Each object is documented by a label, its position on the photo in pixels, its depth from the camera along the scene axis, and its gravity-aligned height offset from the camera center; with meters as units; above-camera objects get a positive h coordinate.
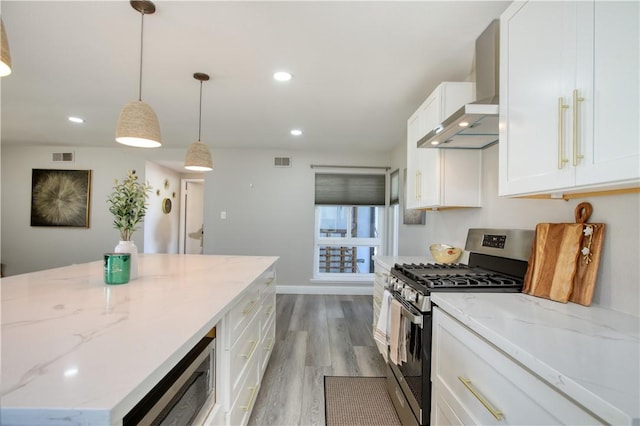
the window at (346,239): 5.18 -0.35
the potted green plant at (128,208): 1.48 +0.04
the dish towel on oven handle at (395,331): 1.70 -0.66
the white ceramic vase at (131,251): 1.54 -0.20
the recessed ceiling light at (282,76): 2.33 +1.17
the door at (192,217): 6.90 -0.02
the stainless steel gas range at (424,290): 1.46 -0.39
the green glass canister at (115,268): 1.43 -0.27
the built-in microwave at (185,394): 0.74 -0.53
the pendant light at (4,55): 1.00 +0.55
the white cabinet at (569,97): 0.87 +0.46
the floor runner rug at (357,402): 1.84 -1.27
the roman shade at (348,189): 5.07 +0.53
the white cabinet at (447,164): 2.07 +0.44
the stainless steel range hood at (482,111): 1.52 +0.58
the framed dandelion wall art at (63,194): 5.00 +0.33
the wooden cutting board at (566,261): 1.20 -0.16
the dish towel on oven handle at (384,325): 1.94 -0.72
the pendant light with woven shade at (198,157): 2.56 +0.53
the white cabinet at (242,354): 1.23 -0.72
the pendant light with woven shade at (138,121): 1.65 +0.55
